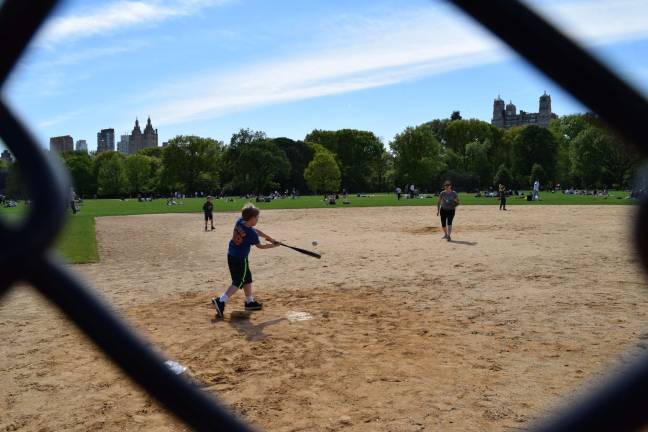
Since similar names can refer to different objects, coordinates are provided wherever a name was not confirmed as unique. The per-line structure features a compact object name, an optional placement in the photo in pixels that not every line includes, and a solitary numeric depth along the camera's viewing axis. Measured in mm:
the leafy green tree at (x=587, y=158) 65000
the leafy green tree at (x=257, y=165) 98438
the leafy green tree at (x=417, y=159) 89312
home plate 7955
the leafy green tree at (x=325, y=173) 96562
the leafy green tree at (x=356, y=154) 106875
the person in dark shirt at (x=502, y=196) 35025
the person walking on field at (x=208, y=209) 25334
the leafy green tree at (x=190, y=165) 105625
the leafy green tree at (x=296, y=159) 105506
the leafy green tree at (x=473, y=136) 103269
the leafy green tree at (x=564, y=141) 87562
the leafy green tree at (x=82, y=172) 94375
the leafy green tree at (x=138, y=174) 107688
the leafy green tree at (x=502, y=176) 83125
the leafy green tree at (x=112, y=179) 102000
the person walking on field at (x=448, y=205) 18172
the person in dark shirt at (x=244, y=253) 8781
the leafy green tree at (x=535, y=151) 87938
